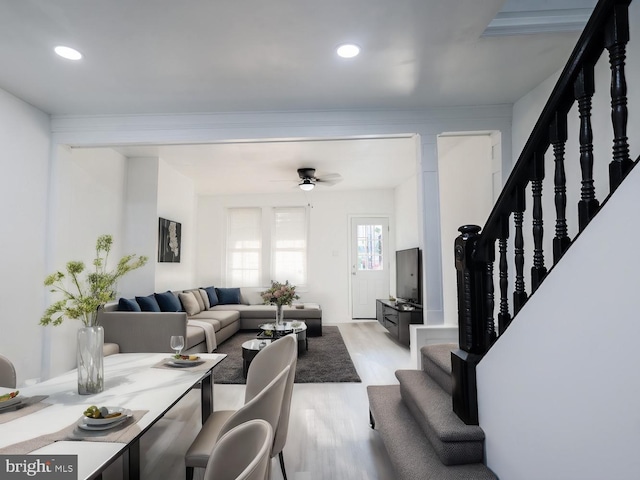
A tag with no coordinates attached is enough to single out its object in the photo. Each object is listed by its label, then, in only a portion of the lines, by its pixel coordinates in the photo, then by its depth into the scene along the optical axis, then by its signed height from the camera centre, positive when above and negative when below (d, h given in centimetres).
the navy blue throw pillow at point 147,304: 457 -47
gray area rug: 409 -121
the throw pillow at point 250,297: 757 -64
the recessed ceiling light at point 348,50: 259 +150
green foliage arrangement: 172 -14
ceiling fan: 583 +141
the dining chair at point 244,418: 152 -63
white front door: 787 -6
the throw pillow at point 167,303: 505 -51
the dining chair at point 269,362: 218 -57
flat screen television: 566 -18
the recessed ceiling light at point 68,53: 258 +148
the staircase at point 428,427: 180 -93
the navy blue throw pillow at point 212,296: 695 -57
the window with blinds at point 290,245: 791 +42
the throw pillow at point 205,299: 656 -59
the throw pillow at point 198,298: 630 -55
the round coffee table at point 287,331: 492 -88
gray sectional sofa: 411 -77
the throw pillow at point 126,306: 432 -47
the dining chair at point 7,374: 206 -60
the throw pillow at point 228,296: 730 -60
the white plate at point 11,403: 157 -58
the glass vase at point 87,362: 176 -45
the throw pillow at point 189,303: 570 -58
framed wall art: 560 +39
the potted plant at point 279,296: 513 -42
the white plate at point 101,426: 136 -58
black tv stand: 540 -79
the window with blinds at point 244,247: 793 +38
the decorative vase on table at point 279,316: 528 -72
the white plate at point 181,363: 226 -59
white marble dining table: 123 -60
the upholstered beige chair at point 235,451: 104 -51
